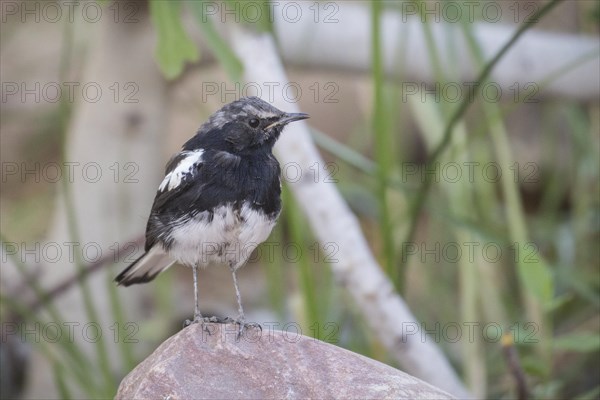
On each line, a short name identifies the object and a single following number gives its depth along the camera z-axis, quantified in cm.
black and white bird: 695
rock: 581
